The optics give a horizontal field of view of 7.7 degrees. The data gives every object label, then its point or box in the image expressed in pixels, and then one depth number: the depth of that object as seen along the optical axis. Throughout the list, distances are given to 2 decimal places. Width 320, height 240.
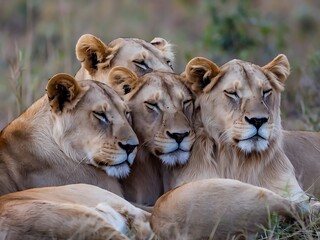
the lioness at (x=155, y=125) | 13.73
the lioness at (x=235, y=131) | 13.61
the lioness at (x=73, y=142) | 13.46
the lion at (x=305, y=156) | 14.91
